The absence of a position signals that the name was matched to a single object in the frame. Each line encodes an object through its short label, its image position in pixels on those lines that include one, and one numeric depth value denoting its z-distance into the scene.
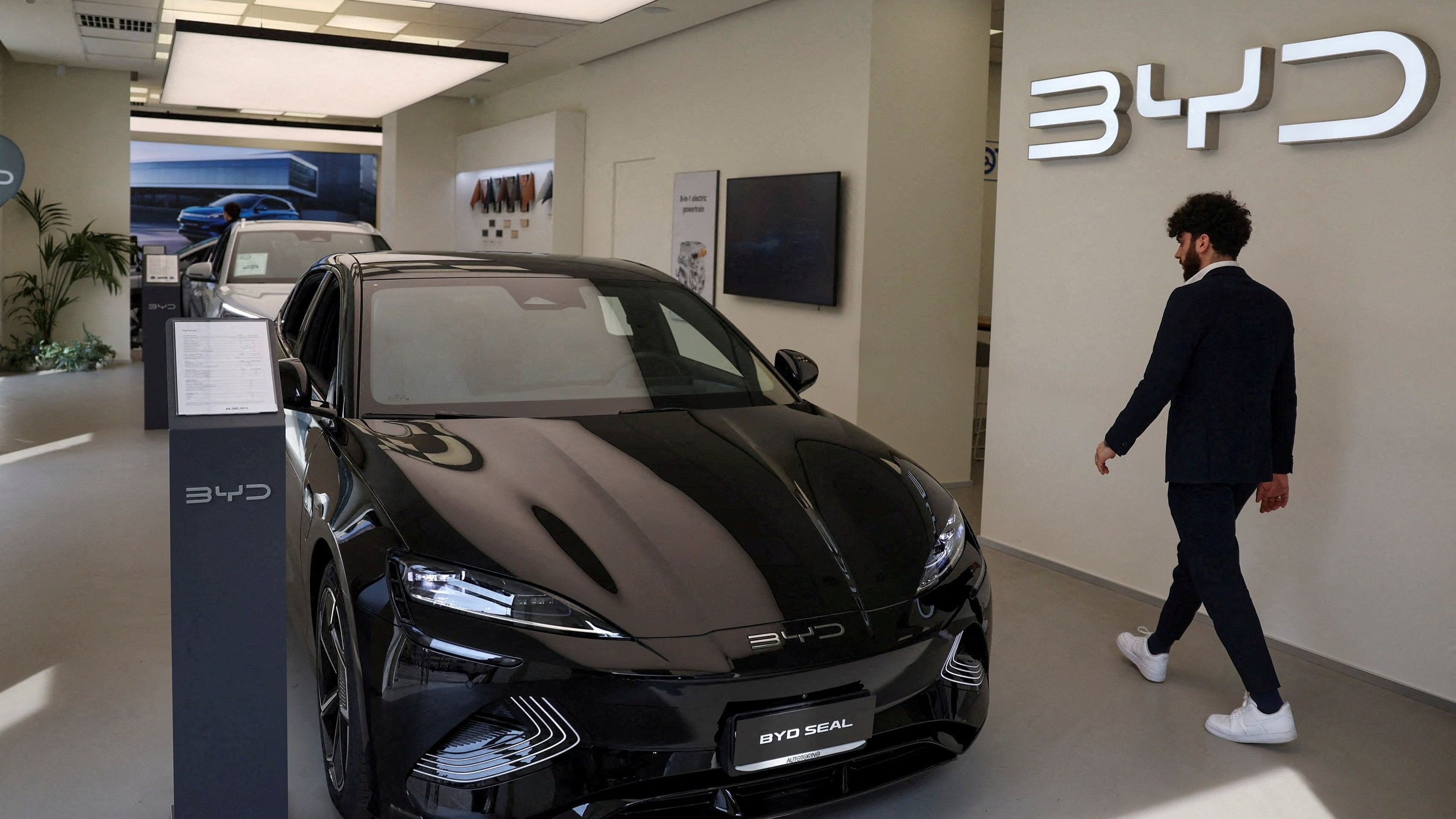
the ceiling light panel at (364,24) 9.04
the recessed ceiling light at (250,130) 16.45
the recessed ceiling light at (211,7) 8.38
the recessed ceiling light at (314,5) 8.41
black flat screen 6.16
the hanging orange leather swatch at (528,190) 10.33
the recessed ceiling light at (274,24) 9.30
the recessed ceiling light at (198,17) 8.23
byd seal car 1.94
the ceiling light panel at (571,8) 6.40
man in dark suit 2.94
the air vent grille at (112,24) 7.96
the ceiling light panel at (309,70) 7.29
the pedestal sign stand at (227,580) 1.99
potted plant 10.20
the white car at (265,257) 7.45
